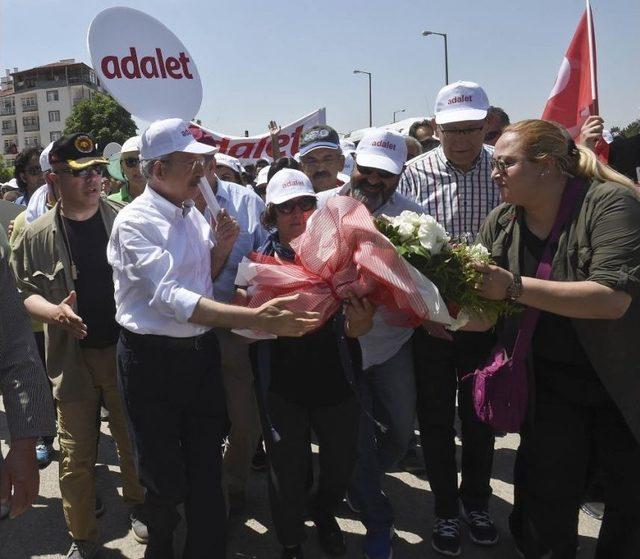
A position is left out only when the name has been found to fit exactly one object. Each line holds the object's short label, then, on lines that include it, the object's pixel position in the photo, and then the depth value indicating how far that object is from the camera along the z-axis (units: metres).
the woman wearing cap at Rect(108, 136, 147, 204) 4.73
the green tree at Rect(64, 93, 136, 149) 44.84
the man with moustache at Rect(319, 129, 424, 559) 3.23
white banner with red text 7.21
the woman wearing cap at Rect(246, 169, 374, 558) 3.05
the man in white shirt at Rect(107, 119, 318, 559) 2.59
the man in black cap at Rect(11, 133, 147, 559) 3.26
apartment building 91.50
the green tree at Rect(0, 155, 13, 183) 44.40
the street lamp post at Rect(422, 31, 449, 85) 28.28
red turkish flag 4.20
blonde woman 2.36
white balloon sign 3.29
